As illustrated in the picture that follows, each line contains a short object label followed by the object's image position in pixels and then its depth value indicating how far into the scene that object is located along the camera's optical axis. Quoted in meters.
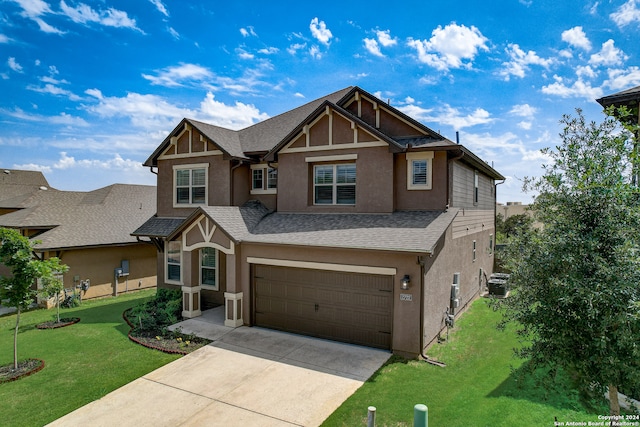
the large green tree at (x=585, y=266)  4.13
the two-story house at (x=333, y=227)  9.66
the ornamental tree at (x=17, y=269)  9.30
